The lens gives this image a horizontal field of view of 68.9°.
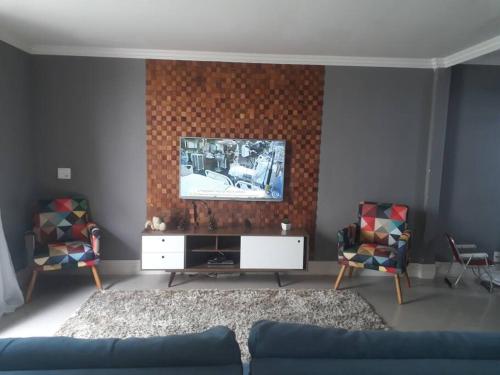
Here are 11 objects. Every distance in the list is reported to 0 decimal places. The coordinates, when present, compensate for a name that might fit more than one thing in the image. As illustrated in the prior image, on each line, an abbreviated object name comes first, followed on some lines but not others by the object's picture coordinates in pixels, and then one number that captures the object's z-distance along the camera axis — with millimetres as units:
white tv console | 3551
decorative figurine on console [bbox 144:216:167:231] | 3653
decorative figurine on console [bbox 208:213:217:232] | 3724
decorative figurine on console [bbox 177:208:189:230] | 3729
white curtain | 2915
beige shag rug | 2736
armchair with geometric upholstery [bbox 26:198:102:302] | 3238
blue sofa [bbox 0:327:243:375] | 958
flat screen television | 3803
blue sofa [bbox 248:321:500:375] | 973
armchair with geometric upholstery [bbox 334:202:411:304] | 3350
